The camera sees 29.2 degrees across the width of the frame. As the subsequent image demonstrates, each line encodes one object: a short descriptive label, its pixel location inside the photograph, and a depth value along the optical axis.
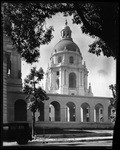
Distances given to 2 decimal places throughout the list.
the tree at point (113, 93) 27.56
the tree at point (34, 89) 28.76
